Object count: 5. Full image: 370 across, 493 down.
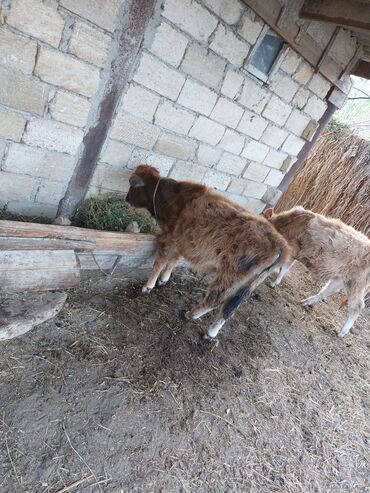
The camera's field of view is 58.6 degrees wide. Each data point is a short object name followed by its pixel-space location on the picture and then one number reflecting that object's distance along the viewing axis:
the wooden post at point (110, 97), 3.08
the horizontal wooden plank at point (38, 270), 2.97
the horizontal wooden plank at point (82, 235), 3.01
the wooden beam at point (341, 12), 3.58
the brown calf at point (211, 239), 3.27
